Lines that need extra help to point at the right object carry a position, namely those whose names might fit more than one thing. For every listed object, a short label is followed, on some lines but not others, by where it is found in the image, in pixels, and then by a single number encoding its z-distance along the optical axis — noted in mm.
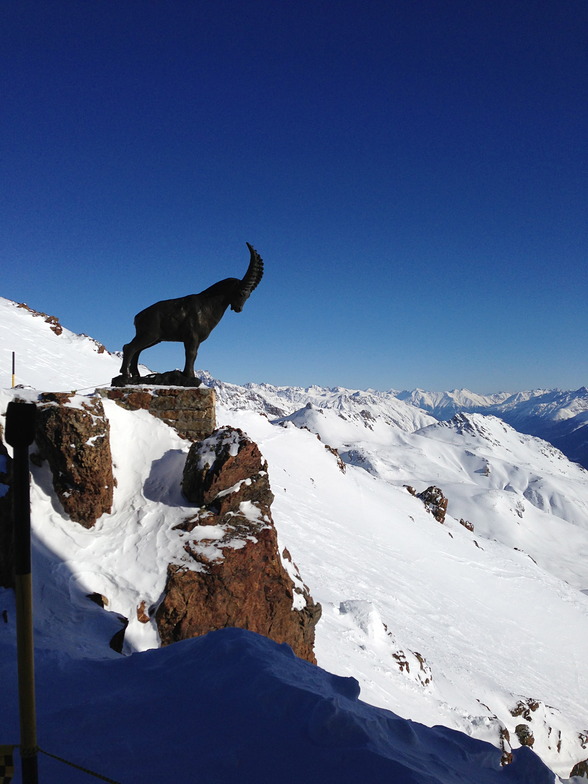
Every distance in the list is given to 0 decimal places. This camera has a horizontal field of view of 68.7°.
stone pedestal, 8461
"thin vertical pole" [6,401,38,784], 1858
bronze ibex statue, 8633
